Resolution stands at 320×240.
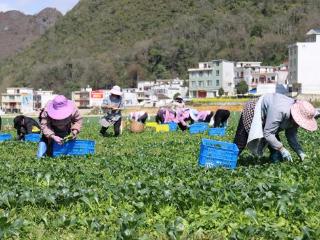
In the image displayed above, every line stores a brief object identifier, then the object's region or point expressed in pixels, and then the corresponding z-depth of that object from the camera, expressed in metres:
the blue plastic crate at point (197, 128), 19.89
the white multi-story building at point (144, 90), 131.38
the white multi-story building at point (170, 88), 128.38
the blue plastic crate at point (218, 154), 8.99
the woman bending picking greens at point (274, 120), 8.47
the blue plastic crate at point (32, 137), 16.94
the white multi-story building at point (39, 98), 139.38
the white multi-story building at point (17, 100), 145.29
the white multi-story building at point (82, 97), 139.25
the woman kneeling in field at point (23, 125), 18.12
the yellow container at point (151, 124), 22.16
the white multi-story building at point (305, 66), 100.50
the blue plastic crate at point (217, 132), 18.16
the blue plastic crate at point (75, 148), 11.27
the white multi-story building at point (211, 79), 121.25
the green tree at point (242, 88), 110.56
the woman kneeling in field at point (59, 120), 10.71
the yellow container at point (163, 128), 21.08
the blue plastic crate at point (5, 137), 18.25
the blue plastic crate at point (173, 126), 22.16
